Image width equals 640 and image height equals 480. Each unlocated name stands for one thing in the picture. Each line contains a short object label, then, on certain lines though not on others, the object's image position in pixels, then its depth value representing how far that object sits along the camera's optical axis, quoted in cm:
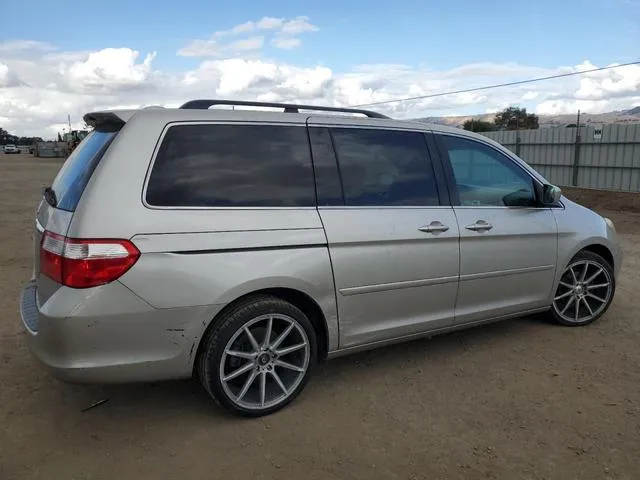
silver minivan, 278
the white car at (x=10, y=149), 8812
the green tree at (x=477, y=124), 3581
